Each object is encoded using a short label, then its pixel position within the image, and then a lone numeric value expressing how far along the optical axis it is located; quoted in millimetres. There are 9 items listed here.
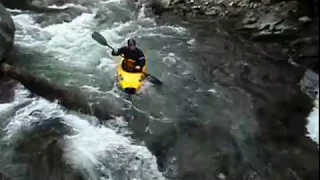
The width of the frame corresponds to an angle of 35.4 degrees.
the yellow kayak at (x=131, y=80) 7633
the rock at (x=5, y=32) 8344
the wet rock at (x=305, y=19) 9273
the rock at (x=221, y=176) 6461
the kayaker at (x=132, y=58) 7589
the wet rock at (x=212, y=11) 10453
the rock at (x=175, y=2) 10781
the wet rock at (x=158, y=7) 10641
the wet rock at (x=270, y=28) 9523
